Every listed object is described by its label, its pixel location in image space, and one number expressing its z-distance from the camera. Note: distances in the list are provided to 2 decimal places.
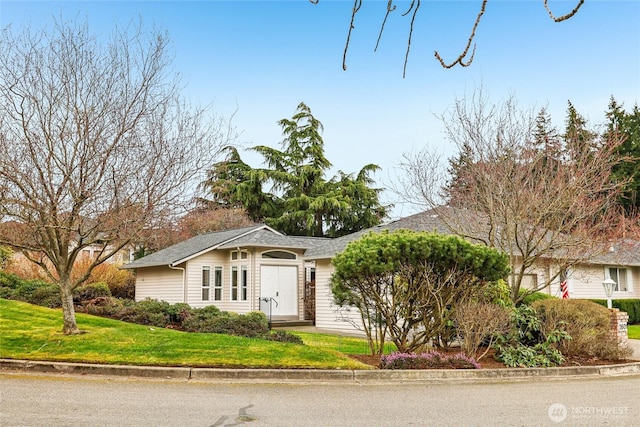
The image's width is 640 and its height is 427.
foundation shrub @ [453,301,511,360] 11.57
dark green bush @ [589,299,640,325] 24.58
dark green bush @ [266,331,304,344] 14.01
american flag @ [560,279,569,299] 21.23
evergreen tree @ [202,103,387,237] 38.00
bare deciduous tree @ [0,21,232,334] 11.41
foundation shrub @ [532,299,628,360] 12.86
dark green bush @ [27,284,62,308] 19.48
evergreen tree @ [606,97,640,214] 40.03
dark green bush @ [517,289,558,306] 16.03
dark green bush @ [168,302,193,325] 18.09
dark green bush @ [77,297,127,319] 18.81
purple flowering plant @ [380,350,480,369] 10.97
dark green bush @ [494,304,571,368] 11.82
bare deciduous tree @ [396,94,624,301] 14.61
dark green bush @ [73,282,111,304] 21.88
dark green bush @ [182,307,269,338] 14.55
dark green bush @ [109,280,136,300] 30.61
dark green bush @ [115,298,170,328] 17.53
